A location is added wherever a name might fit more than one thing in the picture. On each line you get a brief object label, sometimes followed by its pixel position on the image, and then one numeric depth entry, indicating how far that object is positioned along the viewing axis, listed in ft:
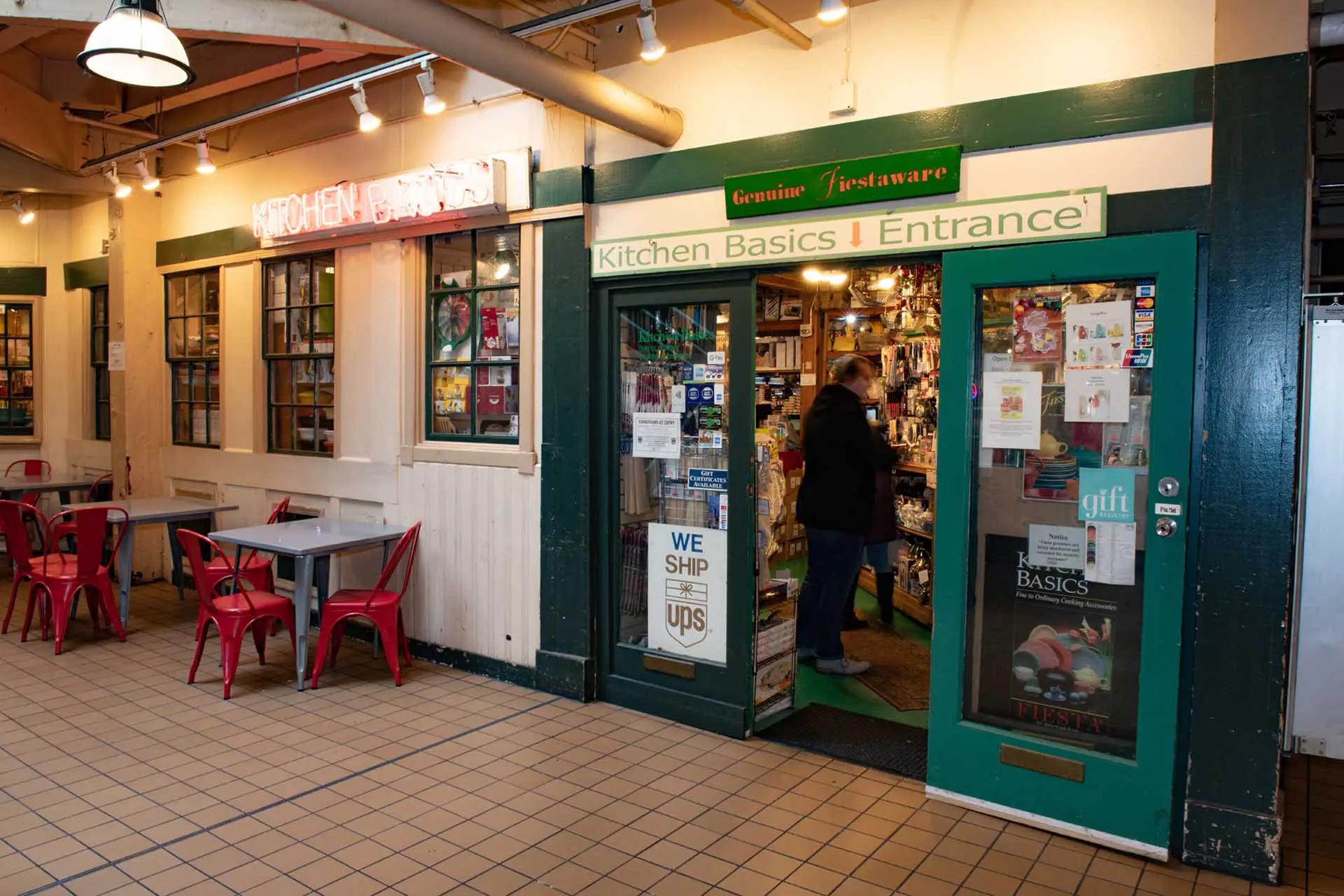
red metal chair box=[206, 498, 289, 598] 19.74
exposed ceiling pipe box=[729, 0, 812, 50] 12.60
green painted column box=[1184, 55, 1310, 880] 10.72
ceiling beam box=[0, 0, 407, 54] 16.15
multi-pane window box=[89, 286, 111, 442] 30.42
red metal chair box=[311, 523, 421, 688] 17.74
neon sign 17.51
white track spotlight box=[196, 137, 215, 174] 20.18
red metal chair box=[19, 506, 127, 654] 19.72
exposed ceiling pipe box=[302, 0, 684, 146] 11.08
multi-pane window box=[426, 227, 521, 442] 18.54
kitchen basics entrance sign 11.89
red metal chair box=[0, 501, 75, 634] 20.42
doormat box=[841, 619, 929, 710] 17.26
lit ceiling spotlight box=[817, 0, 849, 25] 11.19
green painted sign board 12.83
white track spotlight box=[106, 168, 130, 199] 23.08
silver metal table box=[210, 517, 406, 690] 17.24
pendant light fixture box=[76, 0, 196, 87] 11.80
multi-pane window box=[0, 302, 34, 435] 32.09
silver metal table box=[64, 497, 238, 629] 21.09
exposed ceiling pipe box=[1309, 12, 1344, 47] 11.10
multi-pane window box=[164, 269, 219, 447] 25.80
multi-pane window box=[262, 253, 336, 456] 22.34
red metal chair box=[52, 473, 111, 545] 27.61
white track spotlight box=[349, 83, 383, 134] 16.43
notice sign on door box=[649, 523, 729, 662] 15.62
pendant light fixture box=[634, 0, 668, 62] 12.40
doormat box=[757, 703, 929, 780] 14.33
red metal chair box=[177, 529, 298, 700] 16.97
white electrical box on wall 13.65
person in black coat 17.98
